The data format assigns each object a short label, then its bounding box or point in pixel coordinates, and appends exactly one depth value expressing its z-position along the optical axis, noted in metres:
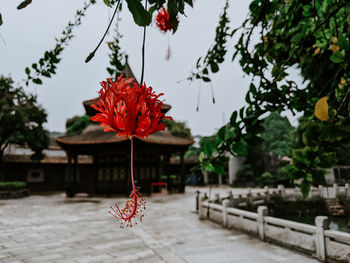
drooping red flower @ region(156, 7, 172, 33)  1.52
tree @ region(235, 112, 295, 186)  23.55
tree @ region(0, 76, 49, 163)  13.98
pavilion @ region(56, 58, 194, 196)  13.86
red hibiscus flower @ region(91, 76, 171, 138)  0.71
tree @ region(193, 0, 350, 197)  1.15
